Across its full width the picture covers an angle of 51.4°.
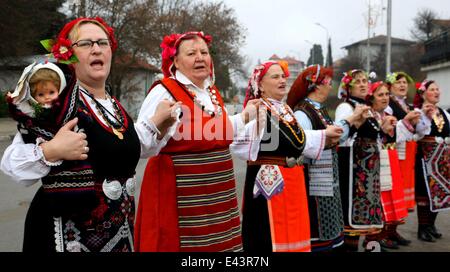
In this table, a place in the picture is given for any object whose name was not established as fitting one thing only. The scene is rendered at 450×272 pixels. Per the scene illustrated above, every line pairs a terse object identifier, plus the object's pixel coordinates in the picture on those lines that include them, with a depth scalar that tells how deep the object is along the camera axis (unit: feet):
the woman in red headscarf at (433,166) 17.22
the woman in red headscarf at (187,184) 9.18
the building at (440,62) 63.31
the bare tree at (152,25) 77.56
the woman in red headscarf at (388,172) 15.60
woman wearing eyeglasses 6.34
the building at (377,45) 188.01
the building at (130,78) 72.84
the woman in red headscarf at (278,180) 11.34
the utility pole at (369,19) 49.96
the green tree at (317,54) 103.59
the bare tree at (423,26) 142.01
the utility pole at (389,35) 49.73
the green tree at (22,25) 66.90
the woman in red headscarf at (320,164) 12.33
